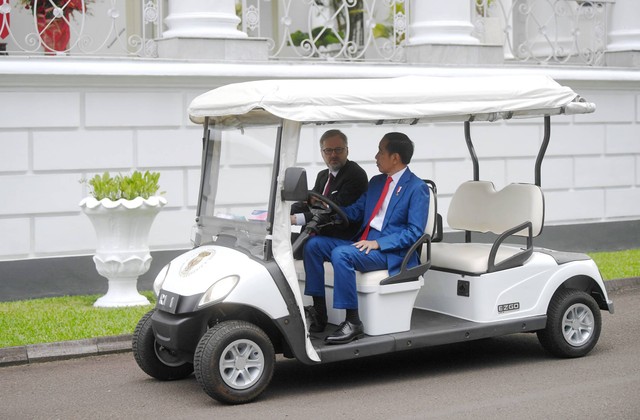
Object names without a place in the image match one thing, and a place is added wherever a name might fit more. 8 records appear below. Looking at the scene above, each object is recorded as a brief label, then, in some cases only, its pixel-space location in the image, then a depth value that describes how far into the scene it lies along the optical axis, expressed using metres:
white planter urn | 10.96
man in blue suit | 7.82
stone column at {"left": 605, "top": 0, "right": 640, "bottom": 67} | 16.19
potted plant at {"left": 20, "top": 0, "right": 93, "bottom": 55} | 12.46
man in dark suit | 8.70
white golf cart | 7.48
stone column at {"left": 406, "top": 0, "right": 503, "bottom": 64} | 14.71
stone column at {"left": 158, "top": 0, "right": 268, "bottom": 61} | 12.91
